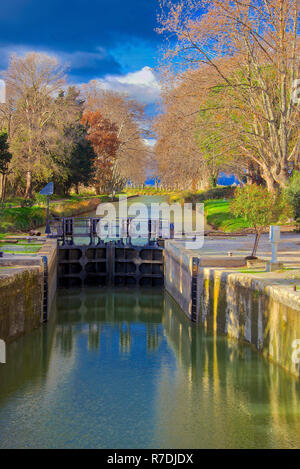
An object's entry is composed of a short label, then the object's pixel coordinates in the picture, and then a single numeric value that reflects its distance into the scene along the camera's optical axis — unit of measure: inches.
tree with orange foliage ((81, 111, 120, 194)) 2955.2
